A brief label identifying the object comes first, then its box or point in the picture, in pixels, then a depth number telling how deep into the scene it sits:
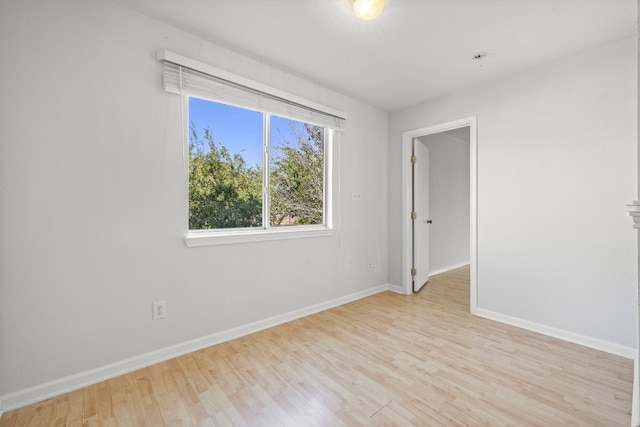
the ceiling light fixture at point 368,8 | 1.70
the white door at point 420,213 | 3.65
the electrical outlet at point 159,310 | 1.99
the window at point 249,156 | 2.21
